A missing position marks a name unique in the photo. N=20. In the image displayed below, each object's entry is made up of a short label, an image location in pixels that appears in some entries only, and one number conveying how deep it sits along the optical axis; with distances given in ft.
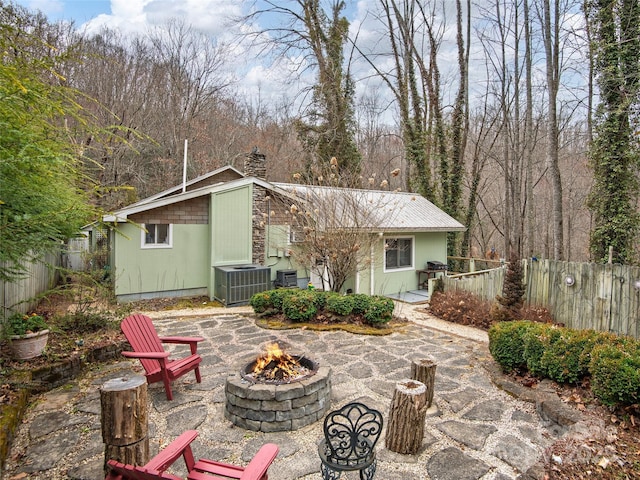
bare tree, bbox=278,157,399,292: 26.66
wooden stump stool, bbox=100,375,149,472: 7.67
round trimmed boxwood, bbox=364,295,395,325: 23.77
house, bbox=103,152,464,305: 30.45
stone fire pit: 11.68
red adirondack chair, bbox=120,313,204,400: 13.20
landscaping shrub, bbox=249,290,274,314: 25.79
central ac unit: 30.68
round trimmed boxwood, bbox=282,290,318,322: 24.23
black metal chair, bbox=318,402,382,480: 8.19
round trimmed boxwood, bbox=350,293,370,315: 24.40
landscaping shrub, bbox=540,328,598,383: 13.66
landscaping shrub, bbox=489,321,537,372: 15.85
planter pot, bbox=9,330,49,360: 14.54
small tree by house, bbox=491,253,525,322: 26.02
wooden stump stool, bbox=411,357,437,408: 13.19
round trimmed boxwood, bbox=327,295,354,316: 24.31
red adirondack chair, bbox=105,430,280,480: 6.47
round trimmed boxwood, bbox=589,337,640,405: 11.26
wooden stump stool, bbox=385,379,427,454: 10.54
